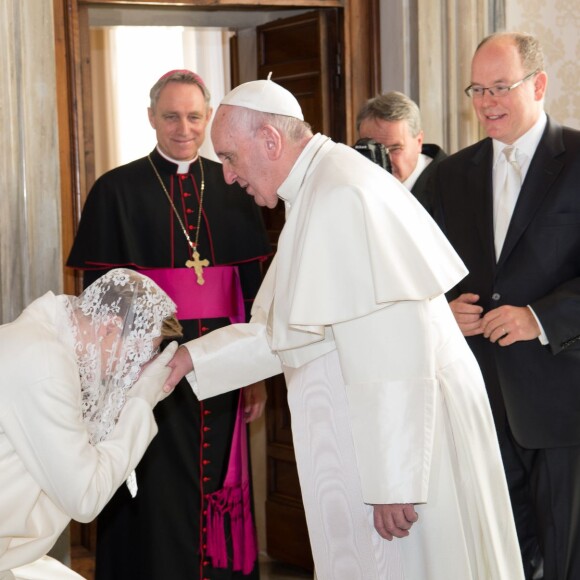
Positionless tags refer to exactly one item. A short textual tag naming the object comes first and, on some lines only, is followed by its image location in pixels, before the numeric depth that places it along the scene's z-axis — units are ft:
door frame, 15.93
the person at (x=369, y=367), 8.66
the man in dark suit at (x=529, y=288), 11.66
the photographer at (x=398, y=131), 14.32
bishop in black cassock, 13.87
